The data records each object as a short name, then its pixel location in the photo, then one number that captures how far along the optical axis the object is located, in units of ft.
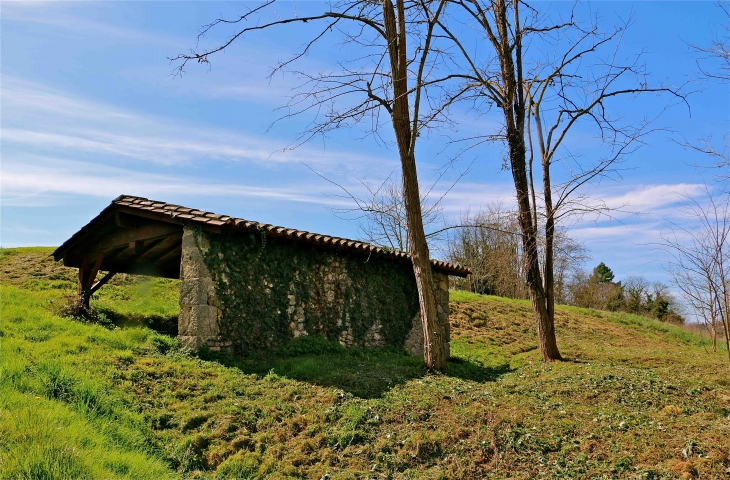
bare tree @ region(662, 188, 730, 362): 28.94
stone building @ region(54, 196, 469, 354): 30.68
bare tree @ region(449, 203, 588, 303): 104.27
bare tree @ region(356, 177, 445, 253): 80.88
